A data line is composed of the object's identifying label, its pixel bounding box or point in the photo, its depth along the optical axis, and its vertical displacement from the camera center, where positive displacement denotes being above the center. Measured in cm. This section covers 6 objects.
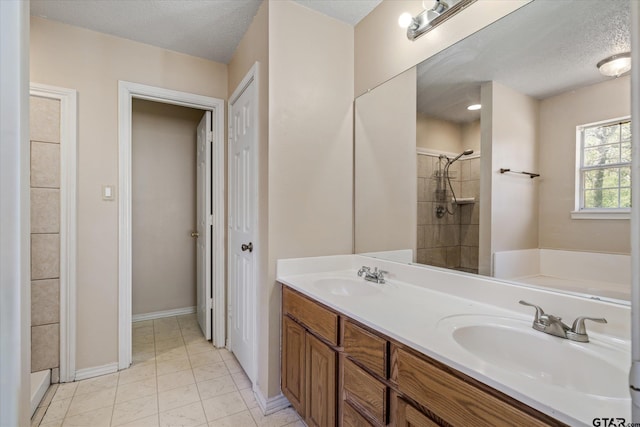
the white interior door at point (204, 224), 264 -12
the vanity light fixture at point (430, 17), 134 +93
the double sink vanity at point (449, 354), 69 -42
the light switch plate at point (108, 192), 215 +13
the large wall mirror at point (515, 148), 99 +28
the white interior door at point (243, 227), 197 -12
